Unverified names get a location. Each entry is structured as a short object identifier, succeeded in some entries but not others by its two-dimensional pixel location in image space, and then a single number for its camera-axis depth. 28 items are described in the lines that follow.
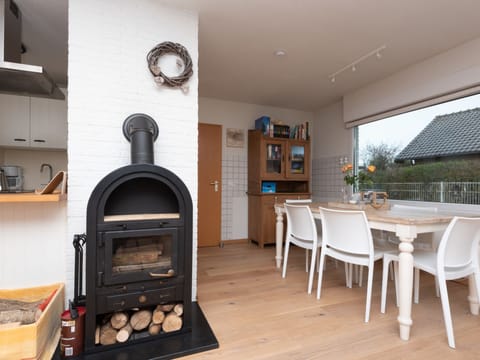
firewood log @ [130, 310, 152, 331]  1.54
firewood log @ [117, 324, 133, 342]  1.48
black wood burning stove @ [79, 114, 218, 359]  1.40
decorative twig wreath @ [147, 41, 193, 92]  1.85
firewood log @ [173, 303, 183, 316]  1.63
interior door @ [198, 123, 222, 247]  3.90
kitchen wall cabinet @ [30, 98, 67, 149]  3.02
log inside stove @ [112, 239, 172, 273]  1.51
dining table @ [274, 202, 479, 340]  1.55
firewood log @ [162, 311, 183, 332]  1.58
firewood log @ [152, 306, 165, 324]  1.58
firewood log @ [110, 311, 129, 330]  1.50
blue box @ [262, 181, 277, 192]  4.04
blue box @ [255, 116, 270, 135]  3.93
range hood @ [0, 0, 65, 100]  1.73
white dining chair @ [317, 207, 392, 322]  1.80
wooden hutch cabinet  3.87
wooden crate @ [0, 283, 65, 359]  1.28
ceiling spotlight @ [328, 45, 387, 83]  2.51
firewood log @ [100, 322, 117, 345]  1.45
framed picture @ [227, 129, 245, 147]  4.11
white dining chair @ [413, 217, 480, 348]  1.52
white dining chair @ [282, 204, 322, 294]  2.35
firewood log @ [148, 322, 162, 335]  1.56
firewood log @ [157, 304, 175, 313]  1.62
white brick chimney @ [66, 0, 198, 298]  1.71
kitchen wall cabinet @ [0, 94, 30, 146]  2.90
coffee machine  2.78
